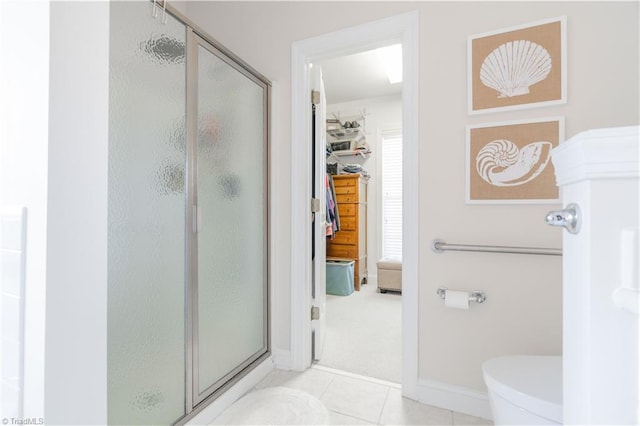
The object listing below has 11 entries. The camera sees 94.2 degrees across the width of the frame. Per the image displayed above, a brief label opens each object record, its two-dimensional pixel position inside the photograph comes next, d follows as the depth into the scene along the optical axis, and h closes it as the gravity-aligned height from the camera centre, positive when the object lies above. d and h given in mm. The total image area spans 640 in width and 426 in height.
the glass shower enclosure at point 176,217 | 1104 -20
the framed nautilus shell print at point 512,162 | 1377 +254
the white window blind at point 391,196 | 4137 +247
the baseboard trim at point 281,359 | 1919 -947
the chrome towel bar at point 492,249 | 1352 -168
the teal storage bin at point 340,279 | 3621 -801
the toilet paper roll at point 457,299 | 1448 -420
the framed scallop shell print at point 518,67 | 1366 +706
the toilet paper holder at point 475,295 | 1472 -409
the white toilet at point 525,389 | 896 -566
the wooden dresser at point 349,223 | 3850 -128
